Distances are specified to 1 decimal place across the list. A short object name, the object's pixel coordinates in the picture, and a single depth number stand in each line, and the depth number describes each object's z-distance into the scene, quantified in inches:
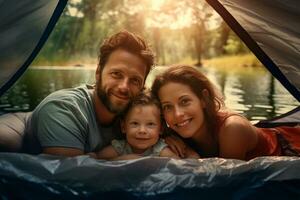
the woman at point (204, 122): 73.5
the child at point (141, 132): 76.4
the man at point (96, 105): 68.9
